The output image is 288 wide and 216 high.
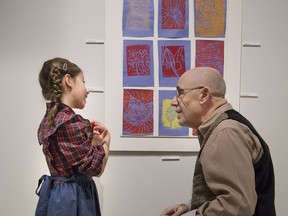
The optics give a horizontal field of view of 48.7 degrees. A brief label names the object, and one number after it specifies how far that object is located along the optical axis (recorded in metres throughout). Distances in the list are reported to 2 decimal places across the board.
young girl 1.32
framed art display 1.77
